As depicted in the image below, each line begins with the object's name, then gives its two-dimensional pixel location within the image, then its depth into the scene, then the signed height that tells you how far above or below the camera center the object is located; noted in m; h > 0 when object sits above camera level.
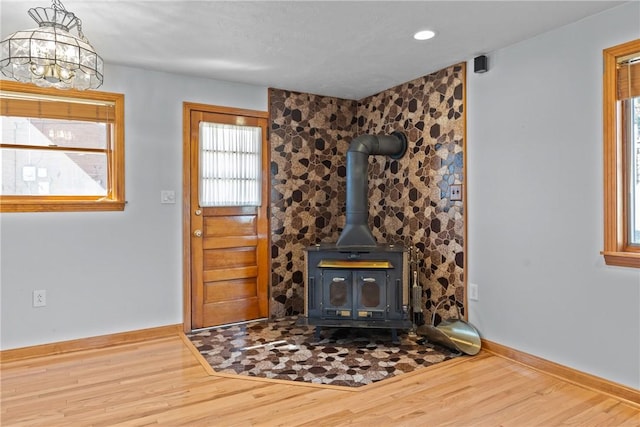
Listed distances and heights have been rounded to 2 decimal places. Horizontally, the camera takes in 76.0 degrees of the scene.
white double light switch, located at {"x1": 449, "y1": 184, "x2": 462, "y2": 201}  3.28 +0.16
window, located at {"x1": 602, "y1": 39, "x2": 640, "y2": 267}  2.31 +0.28
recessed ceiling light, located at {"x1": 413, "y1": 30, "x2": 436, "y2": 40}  2.66 +1.17
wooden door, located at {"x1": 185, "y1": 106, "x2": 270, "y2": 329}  3.62 -0.12
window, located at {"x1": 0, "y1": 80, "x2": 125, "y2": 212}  2.94 +0.49
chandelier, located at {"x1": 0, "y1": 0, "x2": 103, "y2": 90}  1.73 +0.68
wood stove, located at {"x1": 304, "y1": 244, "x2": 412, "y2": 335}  3.21 -0.60
